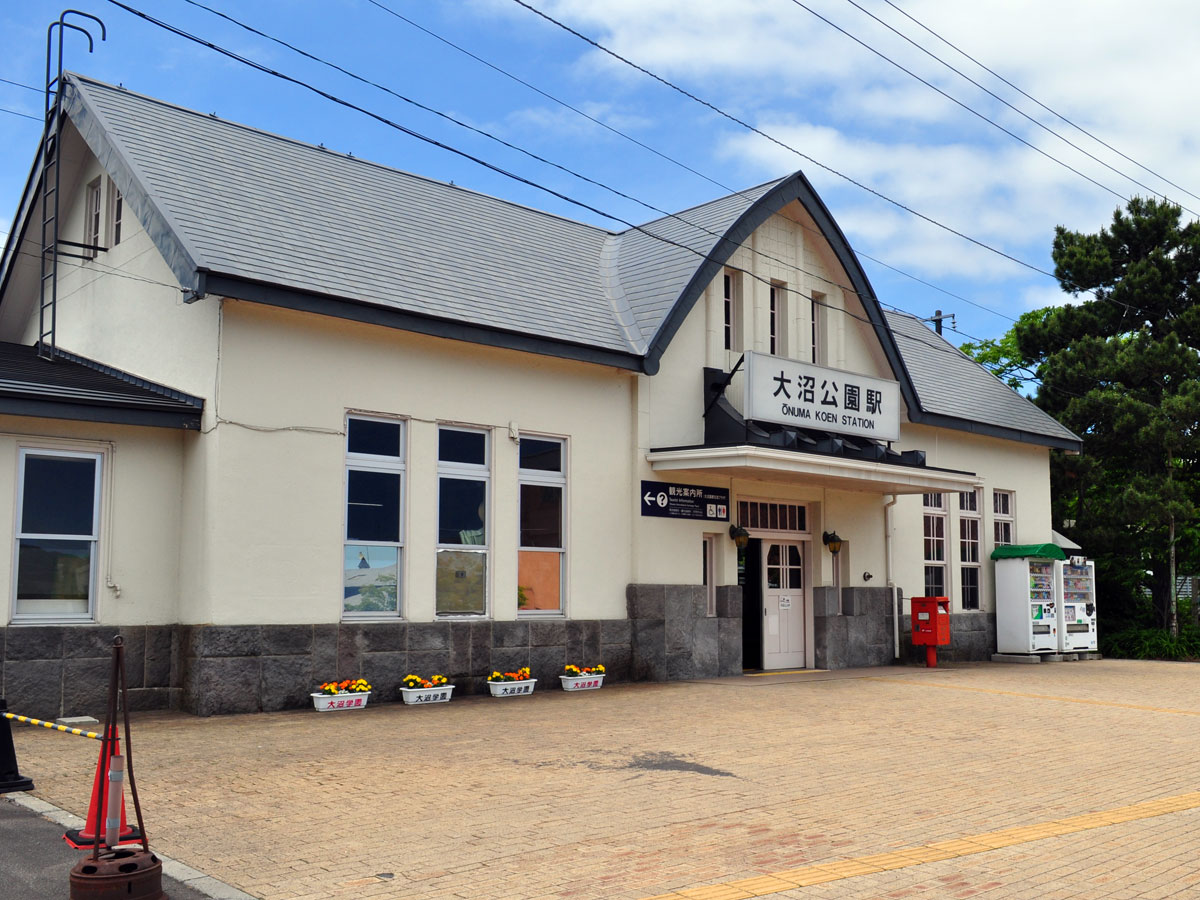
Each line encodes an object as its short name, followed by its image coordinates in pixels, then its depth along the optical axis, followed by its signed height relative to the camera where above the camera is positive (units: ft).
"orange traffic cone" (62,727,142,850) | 18.69 -3.86
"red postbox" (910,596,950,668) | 65.36 -2.80
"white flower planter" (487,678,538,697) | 46.68 -4.69
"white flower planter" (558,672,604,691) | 49.78 -4.75
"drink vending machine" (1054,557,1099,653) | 74.28 -1.82
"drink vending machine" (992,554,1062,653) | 72.59 -1.91
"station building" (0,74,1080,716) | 40.65 +5.92
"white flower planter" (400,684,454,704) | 44.19 -4.69
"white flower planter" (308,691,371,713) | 41.29 -4.67
